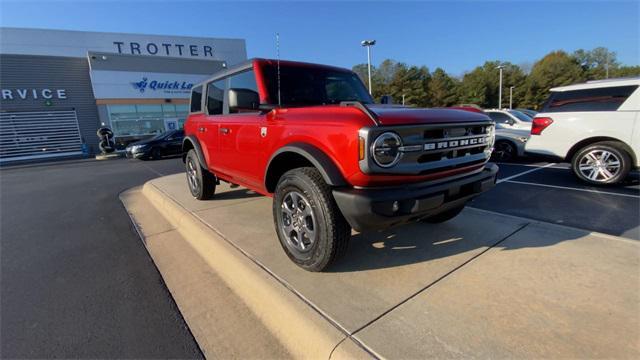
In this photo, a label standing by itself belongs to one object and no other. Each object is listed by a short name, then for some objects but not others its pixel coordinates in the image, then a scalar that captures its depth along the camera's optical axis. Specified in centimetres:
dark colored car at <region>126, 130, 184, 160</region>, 1412
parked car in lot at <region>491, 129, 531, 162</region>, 806
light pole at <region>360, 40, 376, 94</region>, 2009
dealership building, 1981
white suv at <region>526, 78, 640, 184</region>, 485
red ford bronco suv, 209
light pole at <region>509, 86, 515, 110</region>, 5495
